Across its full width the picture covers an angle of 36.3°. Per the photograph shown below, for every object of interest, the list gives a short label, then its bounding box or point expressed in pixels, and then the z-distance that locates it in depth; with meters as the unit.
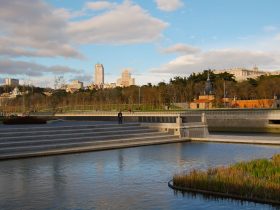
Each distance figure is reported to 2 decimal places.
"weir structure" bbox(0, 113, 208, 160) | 20.33
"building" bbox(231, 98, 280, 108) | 77.94
